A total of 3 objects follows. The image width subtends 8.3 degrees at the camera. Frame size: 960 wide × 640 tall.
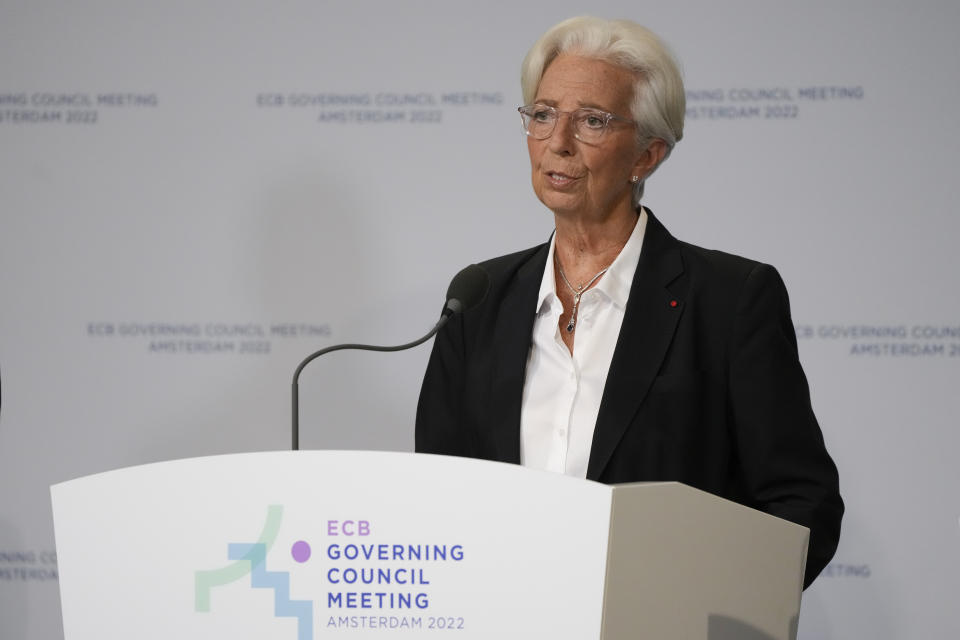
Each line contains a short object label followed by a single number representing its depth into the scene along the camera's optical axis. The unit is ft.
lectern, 25.26
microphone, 26.55
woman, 26.71
